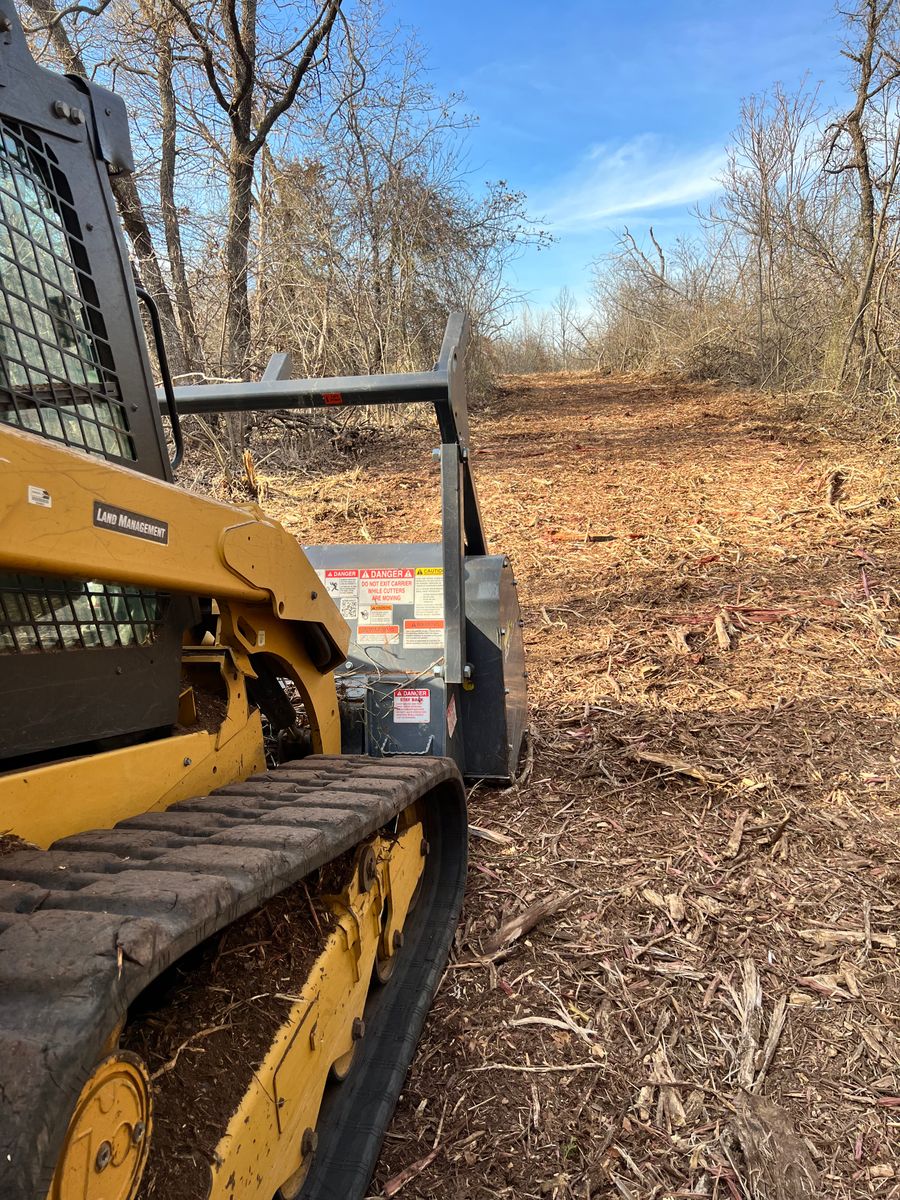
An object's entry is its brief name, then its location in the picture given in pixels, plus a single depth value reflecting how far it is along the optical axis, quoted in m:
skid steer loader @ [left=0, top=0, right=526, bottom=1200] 1.08
